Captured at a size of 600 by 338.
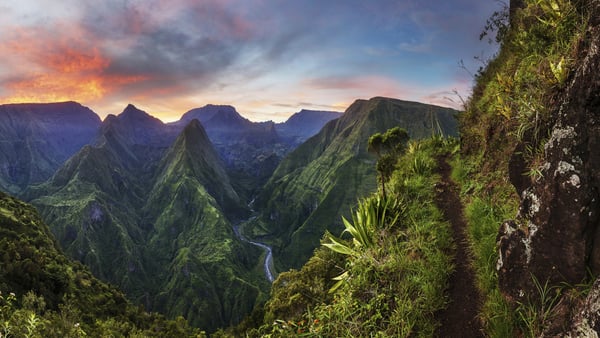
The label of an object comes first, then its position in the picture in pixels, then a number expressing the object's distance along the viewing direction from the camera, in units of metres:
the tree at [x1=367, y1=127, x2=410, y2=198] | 18.36
